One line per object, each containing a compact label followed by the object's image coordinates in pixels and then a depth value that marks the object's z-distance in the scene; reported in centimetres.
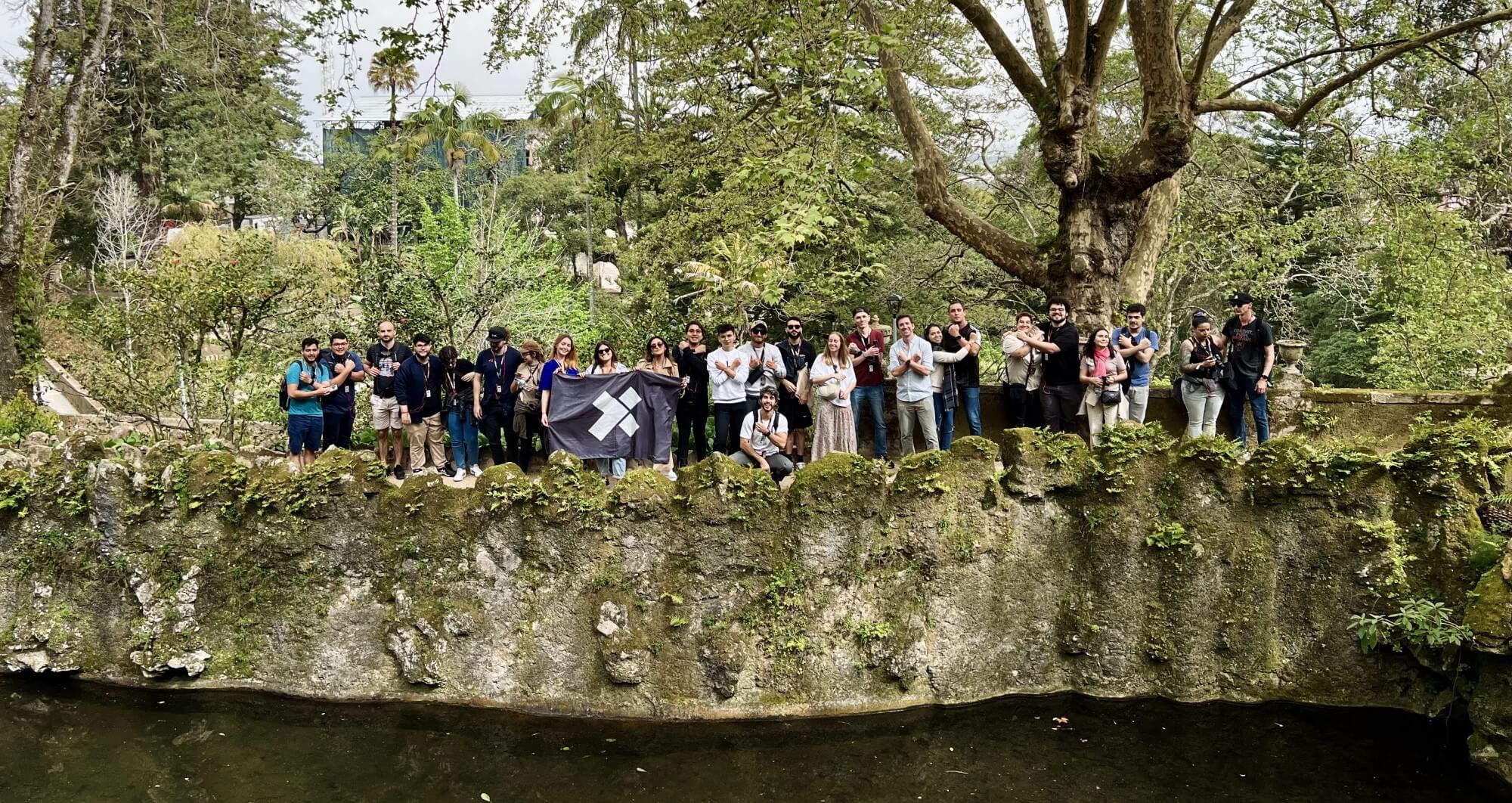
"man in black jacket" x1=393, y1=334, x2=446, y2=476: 1016
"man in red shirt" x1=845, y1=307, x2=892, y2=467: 993
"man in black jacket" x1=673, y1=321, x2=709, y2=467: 1023
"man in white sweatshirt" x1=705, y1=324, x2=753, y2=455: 977
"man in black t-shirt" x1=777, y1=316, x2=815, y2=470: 1009
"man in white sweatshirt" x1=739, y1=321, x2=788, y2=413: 982
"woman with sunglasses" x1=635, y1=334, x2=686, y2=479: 997
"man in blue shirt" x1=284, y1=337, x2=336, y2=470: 988
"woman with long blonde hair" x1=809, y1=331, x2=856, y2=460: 953
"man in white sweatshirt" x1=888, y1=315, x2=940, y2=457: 959
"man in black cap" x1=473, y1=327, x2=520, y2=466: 1016
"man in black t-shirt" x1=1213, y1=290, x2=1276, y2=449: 984
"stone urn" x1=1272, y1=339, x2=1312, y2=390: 1108
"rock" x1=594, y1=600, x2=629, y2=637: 787
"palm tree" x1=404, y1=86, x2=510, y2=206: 3353
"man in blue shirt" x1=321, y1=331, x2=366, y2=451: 1011
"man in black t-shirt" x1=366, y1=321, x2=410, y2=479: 1034
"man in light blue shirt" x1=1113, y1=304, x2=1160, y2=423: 957
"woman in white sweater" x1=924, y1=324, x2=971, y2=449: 970
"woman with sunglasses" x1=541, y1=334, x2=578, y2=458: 984
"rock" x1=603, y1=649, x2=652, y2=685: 777
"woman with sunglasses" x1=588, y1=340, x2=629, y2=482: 986
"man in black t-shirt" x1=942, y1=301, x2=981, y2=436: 974
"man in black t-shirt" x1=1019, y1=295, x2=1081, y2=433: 955
